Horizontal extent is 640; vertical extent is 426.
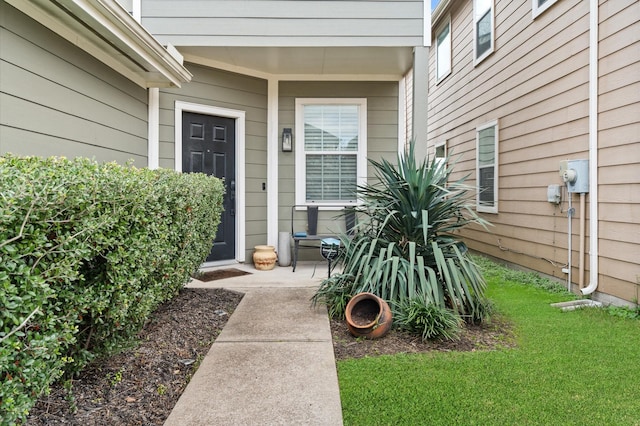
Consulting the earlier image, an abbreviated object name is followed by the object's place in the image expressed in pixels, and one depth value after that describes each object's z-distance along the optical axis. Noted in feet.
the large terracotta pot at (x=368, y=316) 9.03
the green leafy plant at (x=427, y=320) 8.95
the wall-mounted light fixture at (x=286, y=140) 18.47
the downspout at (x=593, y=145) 13.03
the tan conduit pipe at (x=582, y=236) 13.64
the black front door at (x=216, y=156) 16.47
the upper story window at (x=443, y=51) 27.37
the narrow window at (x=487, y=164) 20.65
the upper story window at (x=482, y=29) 21.09
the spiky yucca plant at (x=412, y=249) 9.89
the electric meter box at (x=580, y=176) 13.51
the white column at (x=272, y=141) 18.54
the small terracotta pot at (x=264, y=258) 17.04
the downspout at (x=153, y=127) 15.17
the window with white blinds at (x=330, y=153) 18.86
